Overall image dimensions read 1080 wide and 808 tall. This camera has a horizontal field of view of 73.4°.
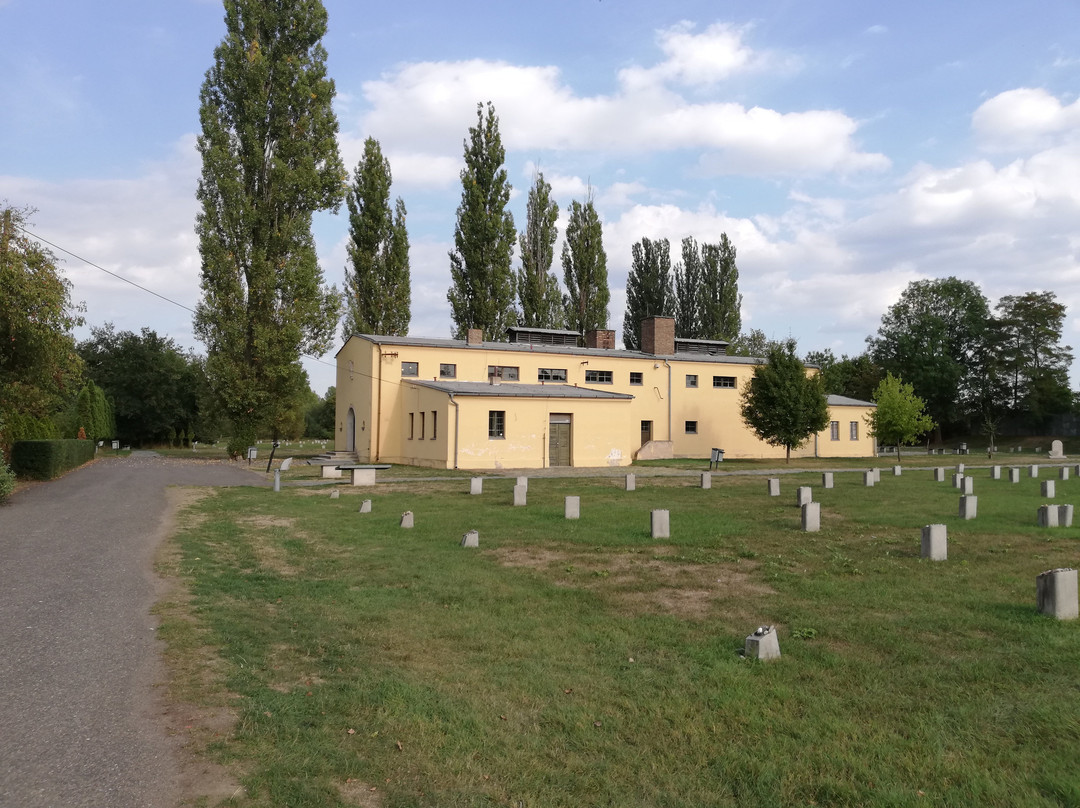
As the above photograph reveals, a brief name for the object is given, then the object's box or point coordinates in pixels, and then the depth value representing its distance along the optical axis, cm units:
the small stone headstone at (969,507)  1452
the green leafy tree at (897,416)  4372
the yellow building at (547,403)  3378
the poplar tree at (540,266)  5081
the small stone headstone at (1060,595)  694
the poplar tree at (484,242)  4675
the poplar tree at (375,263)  4550
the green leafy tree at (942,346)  7119
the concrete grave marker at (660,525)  1241
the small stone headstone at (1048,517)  1316
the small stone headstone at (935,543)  1016
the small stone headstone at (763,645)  605
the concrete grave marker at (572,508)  1509
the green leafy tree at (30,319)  1861
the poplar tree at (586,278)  5347
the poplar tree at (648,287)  6122
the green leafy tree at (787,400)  3712
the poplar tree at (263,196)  3688
